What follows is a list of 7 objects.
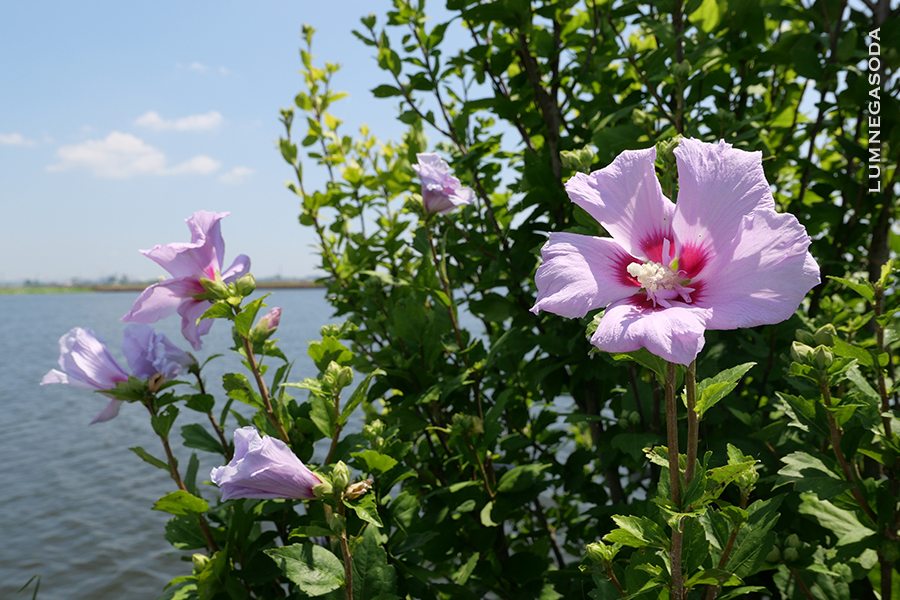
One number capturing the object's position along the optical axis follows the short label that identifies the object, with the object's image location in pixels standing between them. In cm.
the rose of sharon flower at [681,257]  30
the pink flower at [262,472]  39
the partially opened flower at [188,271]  45
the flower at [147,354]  50
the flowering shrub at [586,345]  33
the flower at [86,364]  49
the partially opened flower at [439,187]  55
